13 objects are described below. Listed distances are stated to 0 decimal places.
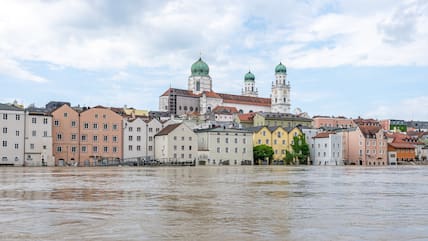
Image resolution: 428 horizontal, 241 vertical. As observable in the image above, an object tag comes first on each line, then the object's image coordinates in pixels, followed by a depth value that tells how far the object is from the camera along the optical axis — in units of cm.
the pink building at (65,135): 8531
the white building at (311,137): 11181
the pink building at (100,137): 8831
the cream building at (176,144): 9125
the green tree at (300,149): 10606
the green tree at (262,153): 10244
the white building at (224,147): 9679
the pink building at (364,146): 11256
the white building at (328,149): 10625
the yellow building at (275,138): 10662
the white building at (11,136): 7925
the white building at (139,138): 9219
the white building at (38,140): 8150
